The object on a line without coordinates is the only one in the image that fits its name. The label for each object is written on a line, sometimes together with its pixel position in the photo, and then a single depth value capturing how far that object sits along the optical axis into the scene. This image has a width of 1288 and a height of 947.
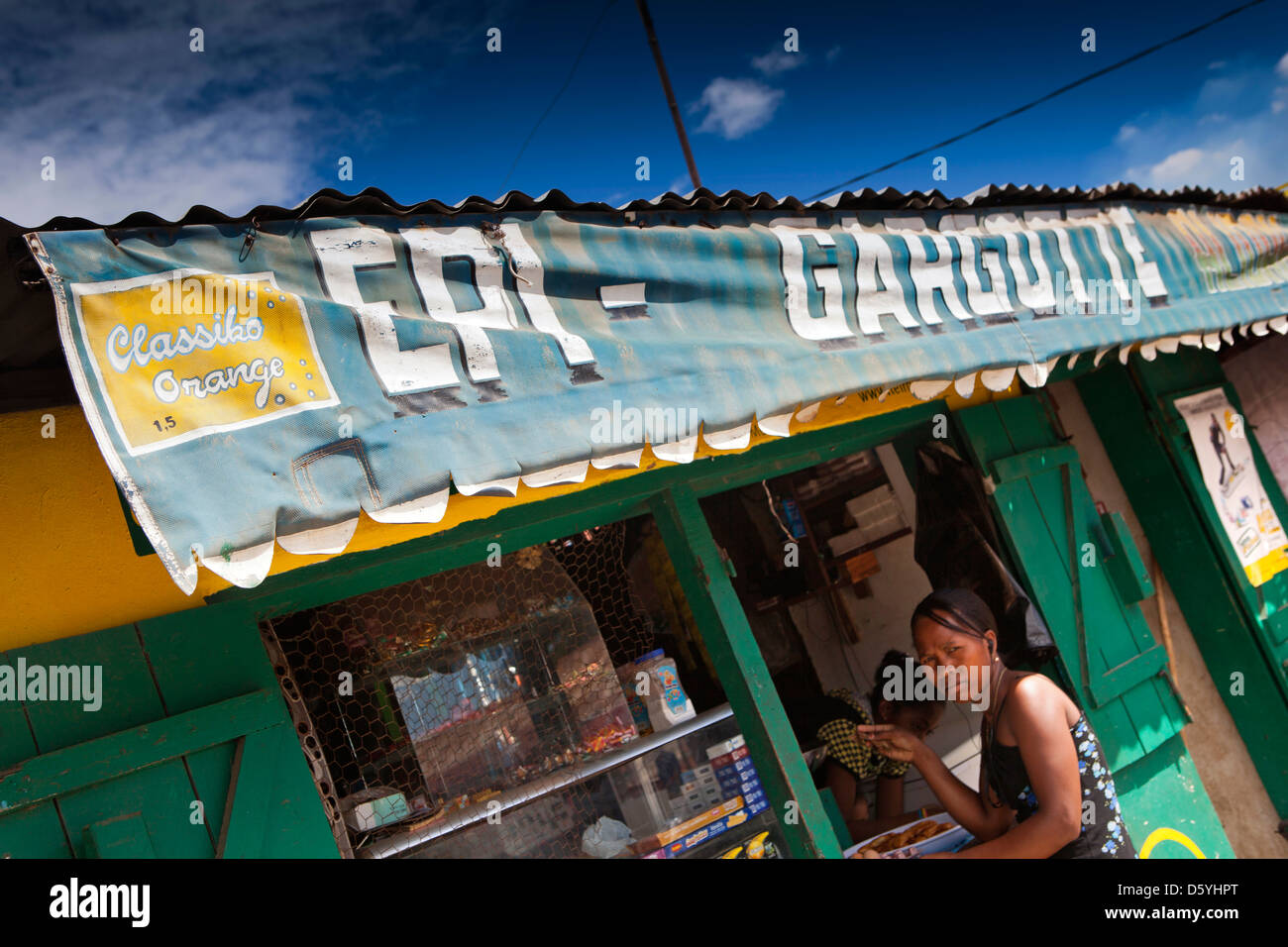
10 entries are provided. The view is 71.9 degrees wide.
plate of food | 3.49
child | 4.59
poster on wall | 5.23
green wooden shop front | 2.15
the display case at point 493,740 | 3.40
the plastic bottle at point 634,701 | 3.77
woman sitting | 3.23
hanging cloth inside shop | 3.99
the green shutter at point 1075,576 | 4.06
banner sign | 1.71
